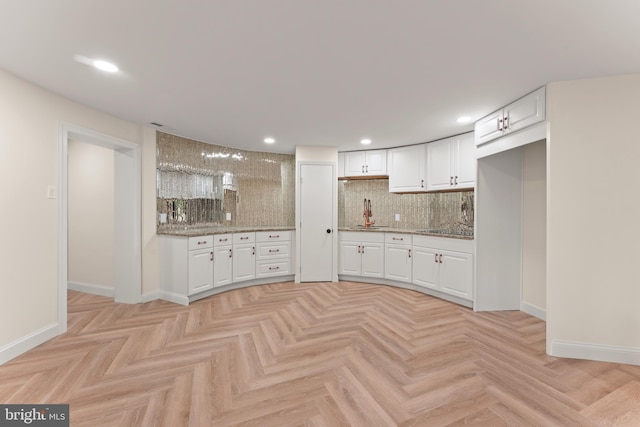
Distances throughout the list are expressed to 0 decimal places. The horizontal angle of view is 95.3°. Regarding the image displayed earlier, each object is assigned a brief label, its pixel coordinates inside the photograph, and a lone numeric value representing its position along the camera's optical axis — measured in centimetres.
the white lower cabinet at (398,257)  441
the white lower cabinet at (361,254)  473
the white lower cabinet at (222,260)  414
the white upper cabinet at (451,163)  381
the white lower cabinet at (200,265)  378
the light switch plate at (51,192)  272
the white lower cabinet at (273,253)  472
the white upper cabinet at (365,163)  500
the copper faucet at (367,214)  527
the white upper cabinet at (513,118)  253
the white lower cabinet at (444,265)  362
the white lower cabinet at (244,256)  444
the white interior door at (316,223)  486
